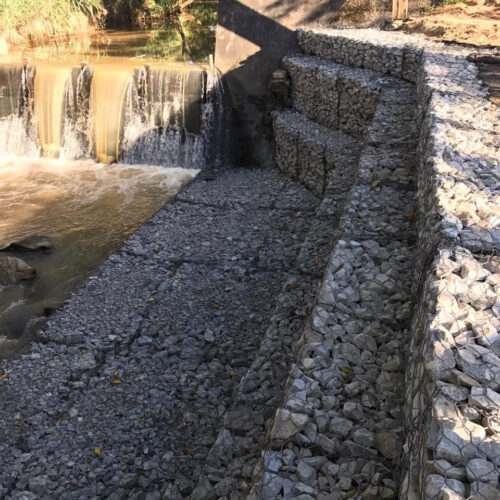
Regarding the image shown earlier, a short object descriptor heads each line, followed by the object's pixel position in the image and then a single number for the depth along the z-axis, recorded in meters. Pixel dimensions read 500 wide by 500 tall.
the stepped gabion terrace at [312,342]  2.34
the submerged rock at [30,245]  7.20
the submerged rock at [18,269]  6.52
